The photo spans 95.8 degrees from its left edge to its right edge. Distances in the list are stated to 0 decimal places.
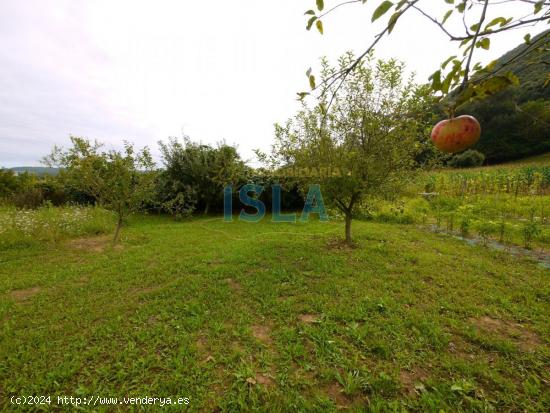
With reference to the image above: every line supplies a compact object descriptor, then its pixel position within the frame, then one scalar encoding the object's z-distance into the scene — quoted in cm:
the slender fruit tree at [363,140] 479
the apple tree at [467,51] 92
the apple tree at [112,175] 559
